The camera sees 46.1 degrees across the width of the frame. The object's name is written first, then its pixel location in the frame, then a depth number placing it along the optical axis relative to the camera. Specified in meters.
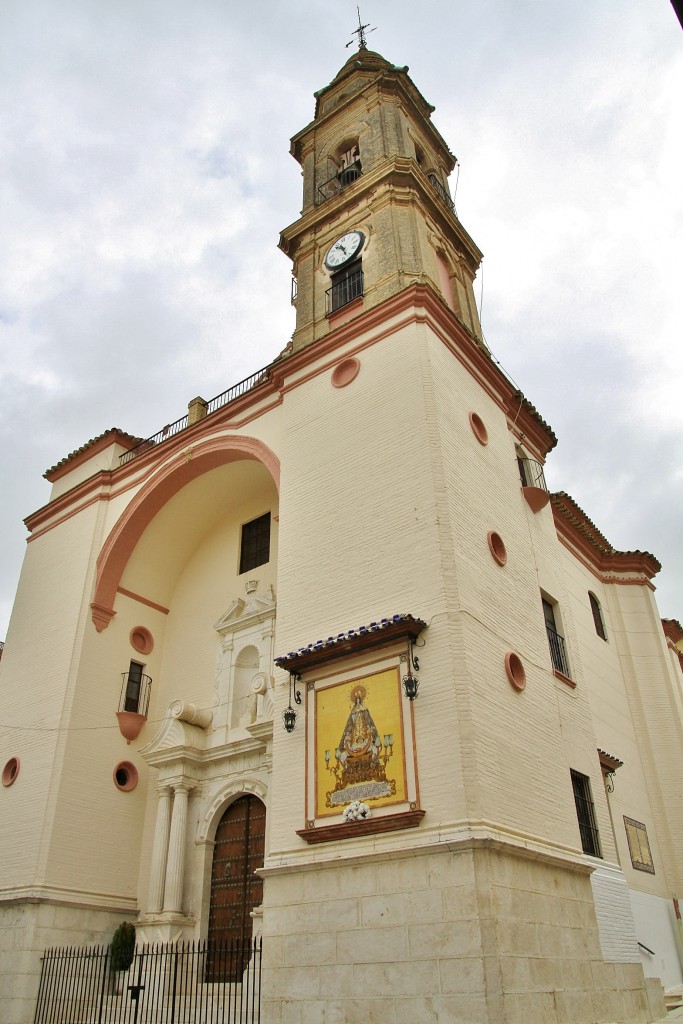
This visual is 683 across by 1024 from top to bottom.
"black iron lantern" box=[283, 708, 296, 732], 10.93
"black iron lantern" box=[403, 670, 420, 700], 9.84
